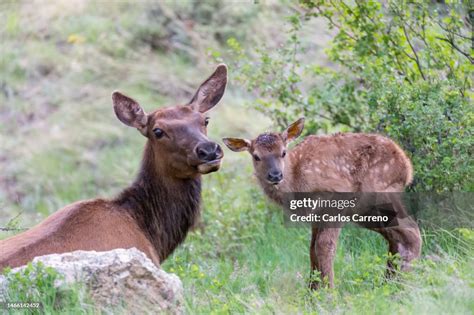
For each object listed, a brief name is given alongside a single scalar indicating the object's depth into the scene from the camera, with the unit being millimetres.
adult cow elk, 14984
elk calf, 16562
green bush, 17156
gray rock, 12867
